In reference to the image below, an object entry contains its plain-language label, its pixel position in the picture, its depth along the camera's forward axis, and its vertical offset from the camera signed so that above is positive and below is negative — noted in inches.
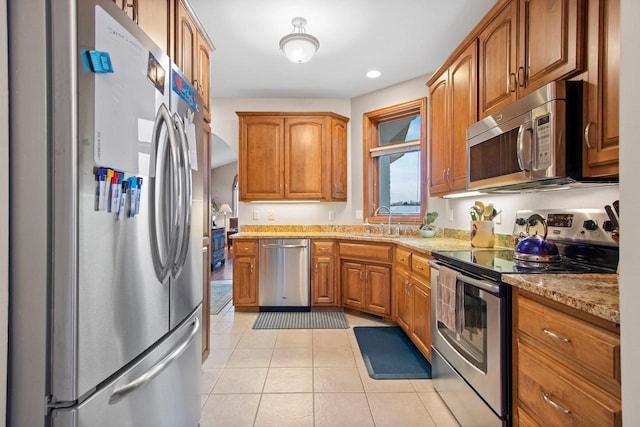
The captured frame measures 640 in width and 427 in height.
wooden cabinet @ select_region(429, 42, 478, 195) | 85.6 +29.5
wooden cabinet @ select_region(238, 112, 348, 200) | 147.3 +28.8
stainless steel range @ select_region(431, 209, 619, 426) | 52.4 -17.4
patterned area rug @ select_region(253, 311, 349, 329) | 120.4 -44.9
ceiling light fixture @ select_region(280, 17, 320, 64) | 94.0 +53.7
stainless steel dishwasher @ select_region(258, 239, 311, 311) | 136.7 -28.5
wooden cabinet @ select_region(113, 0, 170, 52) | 48.8 +36.3
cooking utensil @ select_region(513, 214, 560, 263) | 58.7 -7.3
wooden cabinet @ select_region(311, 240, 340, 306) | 136.4 -28.0
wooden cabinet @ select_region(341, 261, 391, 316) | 121.7 -31.2
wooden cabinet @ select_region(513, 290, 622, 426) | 33.5 -19.8
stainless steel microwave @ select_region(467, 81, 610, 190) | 52.6 +14.5
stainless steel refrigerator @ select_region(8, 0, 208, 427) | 29.5 -0.3
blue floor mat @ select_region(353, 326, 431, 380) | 84.7 -44.7
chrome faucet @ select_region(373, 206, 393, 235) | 139.4 +0.1
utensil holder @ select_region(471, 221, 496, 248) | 88.9 -6.4
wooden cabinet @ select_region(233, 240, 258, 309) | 136.9 -27.7
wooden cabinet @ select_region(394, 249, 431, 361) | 87.4 -28.5
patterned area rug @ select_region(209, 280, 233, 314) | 145.1 -44.9
